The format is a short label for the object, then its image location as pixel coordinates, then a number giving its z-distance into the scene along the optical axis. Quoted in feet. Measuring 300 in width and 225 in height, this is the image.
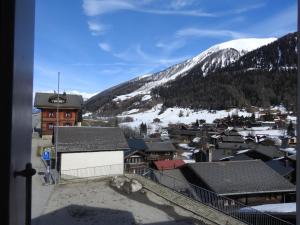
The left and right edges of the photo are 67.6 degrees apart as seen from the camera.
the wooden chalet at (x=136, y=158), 81.43
